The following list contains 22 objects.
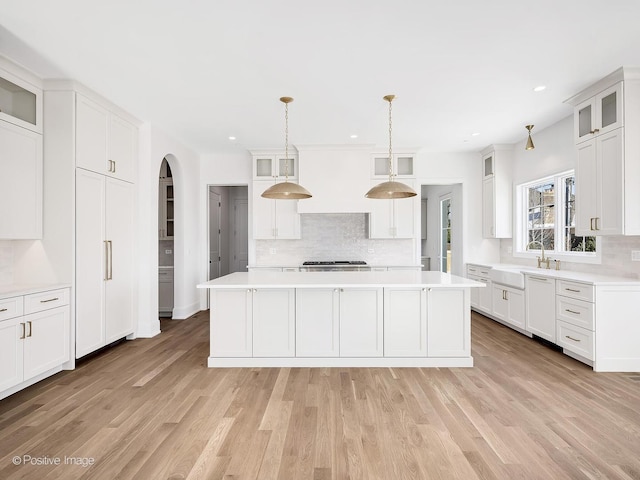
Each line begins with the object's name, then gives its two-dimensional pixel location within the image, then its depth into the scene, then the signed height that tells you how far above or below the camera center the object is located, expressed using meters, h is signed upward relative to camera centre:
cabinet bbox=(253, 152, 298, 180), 5.85 +1.26
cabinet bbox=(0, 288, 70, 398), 2.63 -0.81
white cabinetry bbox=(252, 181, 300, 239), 5.85 +0.33
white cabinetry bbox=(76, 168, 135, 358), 3.45 -0.23
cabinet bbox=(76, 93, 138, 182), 3.47 +1.10
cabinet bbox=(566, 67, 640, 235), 3.17 +0.82
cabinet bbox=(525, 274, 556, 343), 3.84 -0.79
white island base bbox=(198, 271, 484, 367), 3.39 -0.86
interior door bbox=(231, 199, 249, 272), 8.05 +0.15
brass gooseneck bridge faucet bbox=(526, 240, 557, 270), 4.64 -0.28
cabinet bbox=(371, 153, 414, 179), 5.82 +1.26
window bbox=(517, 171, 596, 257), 4.48 +0.30
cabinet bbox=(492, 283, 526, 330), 4.46 -0.91
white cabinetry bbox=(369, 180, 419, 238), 5.82 +0.35
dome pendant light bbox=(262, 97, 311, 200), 3.55 +0.50
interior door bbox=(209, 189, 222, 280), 6.66 +0.13
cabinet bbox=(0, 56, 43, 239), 2.92 +0.77
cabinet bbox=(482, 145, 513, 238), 5.62 +0.77
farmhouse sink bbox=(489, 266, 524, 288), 4.41 -0.50
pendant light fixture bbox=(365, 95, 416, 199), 3.36 +0.47
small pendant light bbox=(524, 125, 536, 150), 4.14 +1.14
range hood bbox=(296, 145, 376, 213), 5.60 +1.08
